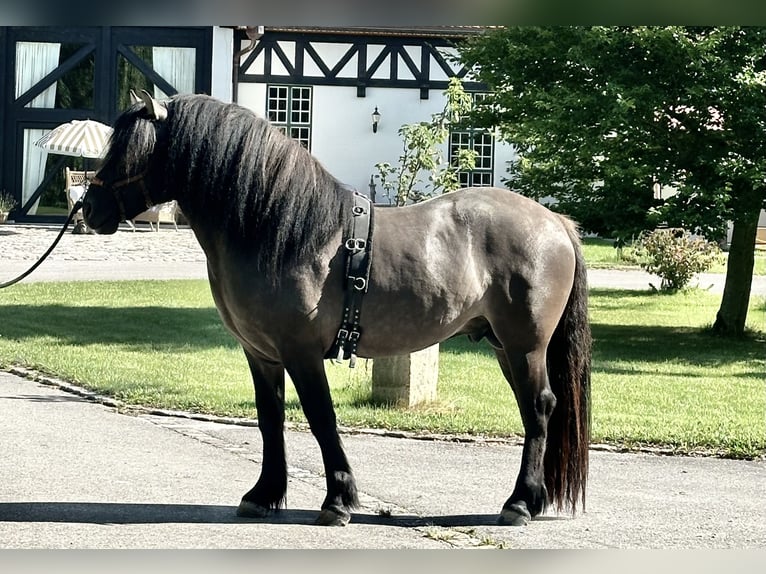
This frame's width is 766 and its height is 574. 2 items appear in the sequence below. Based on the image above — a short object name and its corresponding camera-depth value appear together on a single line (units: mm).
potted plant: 28233
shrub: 19203
